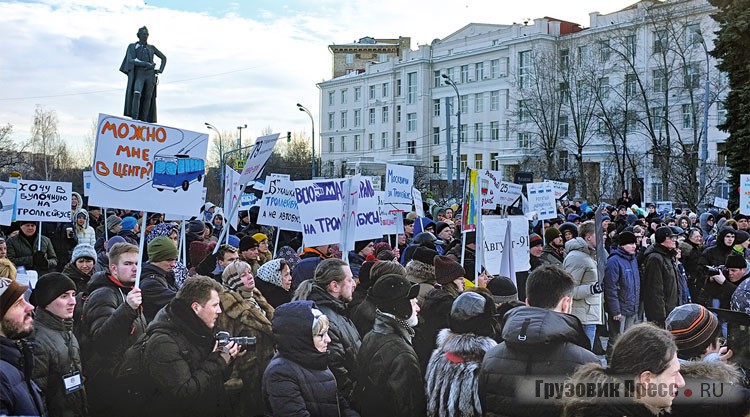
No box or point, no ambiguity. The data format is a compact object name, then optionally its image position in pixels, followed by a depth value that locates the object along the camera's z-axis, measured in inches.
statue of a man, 530.3
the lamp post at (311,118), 1994.3
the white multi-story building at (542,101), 1847.9
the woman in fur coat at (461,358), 173.0
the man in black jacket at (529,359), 153.9
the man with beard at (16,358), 156.8
